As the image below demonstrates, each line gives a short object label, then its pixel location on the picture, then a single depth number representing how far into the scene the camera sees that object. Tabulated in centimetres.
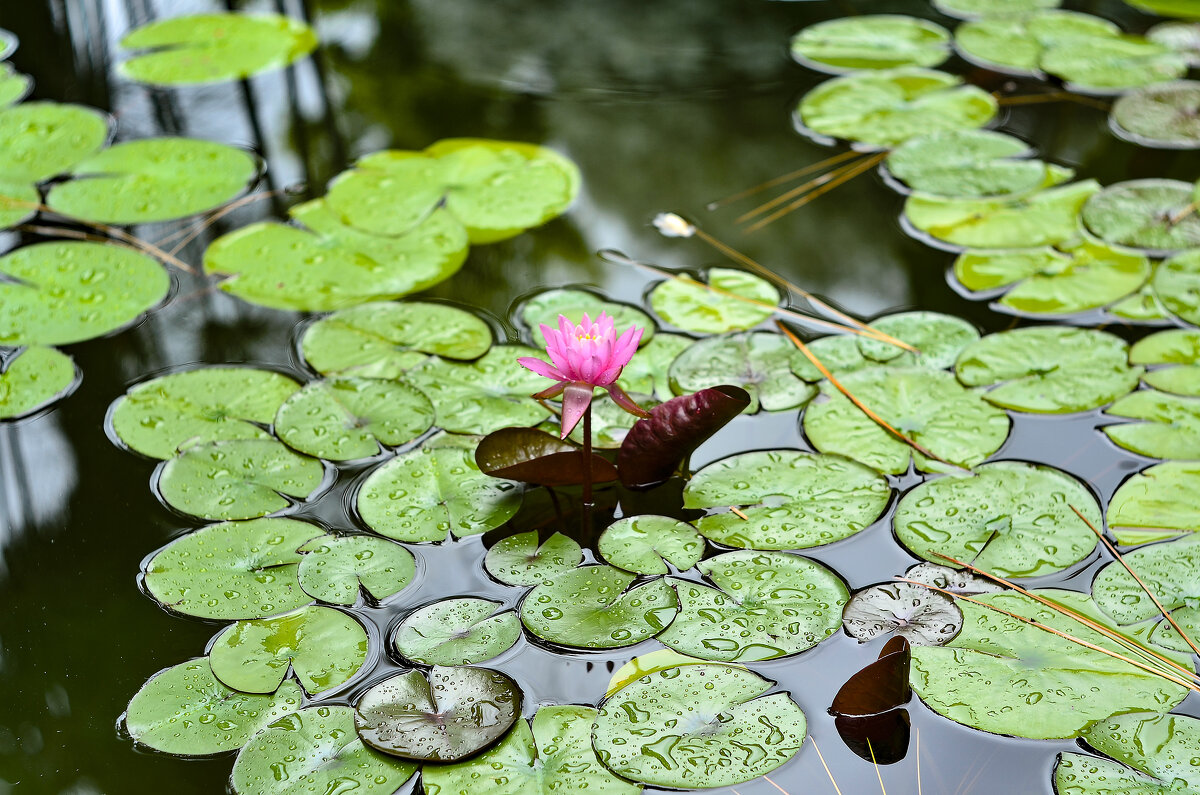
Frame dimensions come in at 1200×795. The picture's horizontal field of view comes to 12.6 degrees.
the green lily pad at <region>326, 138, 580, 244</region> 507
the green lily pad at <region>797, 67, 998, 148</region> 523
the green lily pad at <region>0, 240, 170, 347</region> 491
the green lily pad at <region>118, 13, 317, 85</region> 538
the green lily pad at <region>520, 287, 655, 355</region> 490
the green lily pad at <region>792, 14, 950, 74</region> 539
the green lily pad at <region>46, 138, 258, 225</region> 509
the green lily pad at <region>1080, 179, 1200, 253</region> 501
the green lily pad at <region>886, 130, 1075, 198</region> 510
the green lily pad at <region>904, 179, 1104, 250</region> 502
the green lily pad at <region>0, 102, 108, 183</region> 517
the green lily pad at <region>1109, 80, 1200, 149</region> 522
